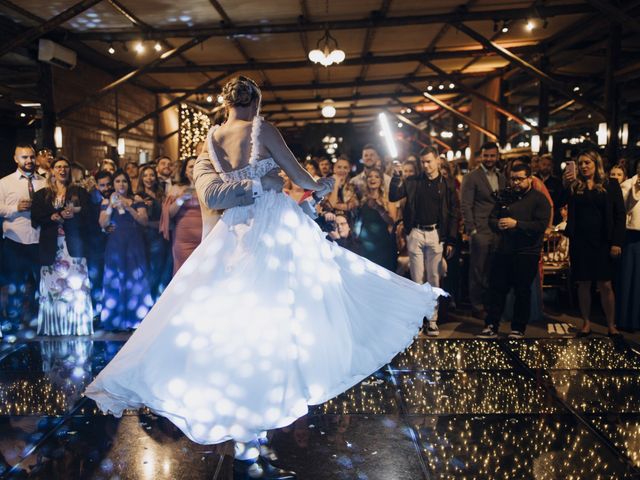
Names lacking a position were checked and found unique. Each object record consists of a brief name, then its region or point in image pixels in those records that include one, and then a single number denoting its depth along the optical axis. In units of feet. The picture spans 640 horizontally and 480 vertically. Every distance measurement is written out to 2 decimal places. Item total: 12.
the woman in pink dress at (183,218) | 19.30
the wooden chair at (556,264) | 23.84
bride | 8.58
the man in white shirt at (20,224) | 19.90
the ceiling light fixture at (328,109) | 47.77
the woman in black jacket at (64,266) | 19.65
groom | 9.58
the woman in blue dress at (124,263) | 20.33
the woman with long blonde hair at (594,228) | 18.70
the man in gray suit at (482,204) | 20.83
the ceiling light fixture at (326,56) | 31.86
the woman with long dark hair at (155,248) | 20.92
